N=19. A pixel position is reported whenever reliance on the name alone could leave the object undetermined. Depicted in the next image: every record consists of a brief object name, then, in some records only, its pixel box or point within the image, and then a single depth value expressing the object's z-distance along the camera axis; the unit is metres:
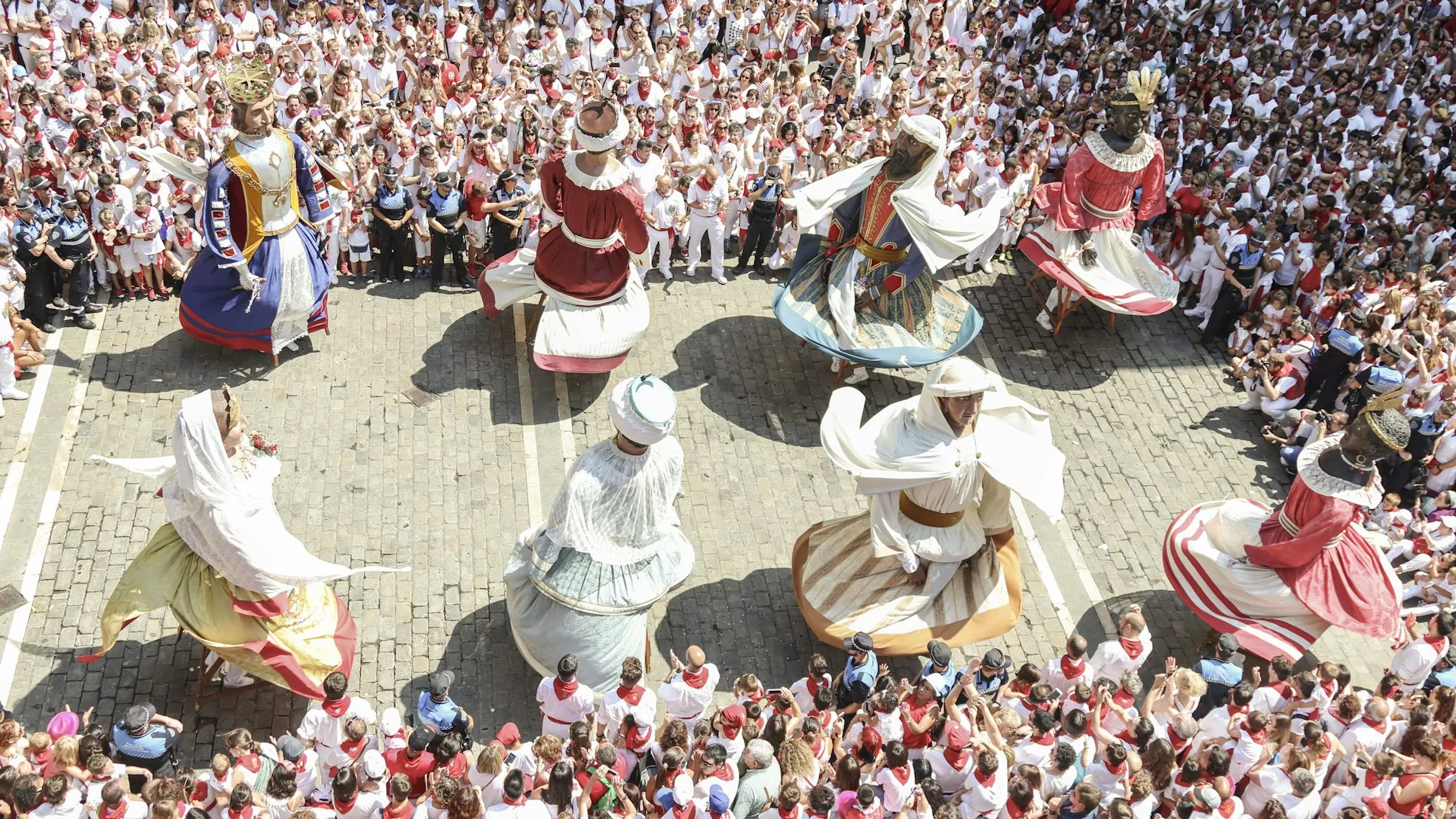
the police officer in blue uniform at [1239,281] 14.16
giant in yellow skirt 8.35
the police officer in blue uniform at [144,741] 7.82
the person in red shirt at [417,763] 7.63
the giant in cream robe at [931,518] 9.02
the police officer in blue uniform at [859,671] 8.80
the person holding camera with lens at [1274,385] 13.09
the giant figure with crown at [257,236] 11.11
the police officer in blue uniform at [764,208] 14.41
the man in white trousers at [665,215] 13.97
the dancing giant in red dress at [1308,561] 9.23
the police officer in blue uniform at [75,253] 12.20
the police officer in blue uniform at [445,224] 13.49
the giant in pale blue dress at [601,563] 8.45
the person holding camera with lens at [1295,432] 12.44
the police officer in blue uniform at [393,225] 13.39
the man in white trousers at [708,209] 14.27
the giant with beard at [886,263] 11.84
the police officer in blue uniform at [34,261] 11.94
